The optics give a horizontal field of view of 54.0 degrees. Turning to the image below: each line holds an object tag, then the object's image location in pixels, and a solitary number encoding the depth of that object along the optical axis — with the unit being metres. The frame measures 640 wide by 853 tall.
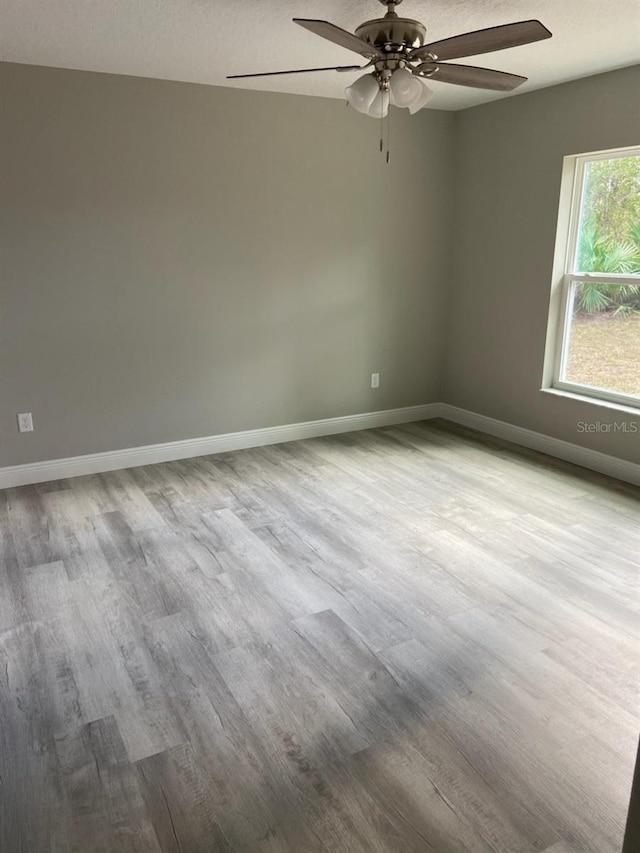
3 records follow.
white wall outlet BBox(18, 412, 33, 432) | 3.85
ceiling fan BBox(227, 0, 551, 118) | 2.16
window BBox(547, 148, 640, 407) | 3.84
